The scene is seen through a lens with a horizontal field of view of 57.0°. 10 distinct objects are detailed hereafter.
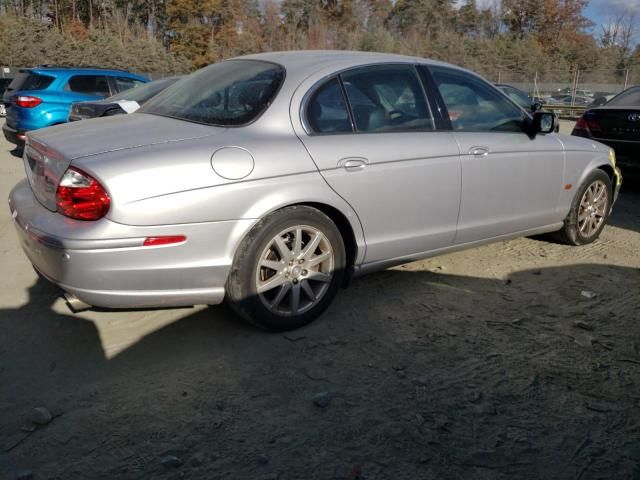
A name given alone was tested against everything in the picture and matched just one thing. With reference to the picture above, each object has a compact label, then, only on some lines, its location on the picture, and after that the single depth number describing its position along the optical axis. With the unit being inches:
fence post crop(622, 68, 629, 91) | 1200.2
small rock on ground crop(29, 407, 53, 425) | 101.8
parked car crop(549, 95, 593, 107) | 1209.8
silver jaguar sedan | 114.3
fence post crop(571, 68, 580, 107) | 1218.8
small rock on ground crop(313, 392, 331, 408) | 108.4
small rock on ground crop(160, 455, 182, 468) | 91.0
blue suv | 377.4
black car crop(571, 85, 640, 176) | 290.8
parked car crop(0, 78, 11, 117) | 757.3
